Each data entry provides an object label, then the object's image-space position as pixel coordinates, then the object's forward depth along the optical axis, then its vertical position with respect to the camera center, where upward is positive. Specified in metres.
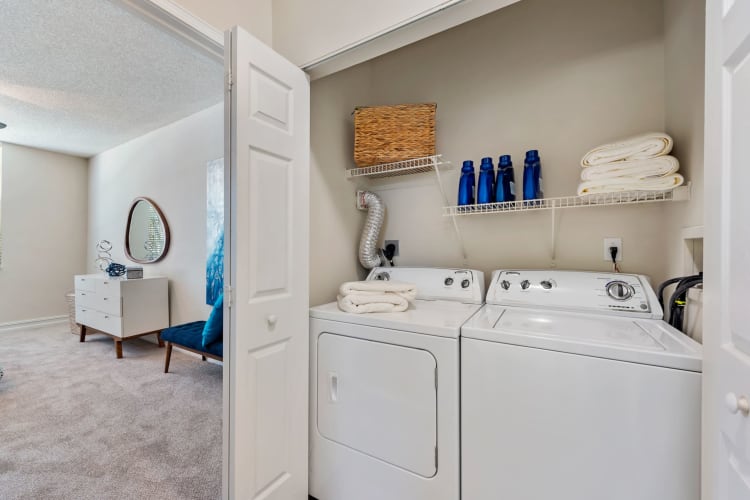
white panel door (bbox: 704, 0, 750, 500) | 0.59 -0.01
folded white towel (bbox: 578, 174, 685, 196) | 1.18 +0.25
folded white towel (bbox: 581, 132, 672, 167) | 1.20 +0.40
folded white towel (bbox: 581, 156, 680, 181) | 1.18 +0.32
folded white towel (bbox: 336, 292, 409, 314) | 1.39 -0.25
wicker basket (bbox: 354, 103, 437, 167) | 1.64 +0.61
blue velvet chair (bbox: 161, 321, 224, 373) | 2.48 -0.79
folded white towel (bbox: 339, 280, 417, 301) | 1.45 -0.19
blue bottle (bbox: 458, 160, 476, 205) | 1.70 +0.34
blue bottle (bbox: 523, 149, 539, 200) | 1.55 +0.34
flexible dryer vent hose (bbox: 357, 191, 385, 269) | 1.92 +0.14
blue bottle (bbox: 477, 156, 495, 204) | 1.63 +0.34
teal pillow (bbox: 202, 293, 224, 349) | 2.41 -0.63
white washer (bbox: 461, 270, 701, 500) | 0.85 -0.48
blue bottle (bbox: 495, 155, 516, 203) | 1.61 +0.34
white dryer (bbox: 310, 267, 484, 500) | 1.15 -0.63
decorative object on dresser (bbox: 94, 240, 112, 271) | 4.56 -0.11
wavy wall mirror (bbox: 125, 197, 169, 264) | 3.71 +0.18
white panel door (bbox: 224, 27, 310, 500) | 1.11 -0.10
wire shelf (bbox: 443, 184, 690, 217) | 1.23 +0.21
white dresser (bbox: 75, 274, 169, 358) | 3.33 -0.66
